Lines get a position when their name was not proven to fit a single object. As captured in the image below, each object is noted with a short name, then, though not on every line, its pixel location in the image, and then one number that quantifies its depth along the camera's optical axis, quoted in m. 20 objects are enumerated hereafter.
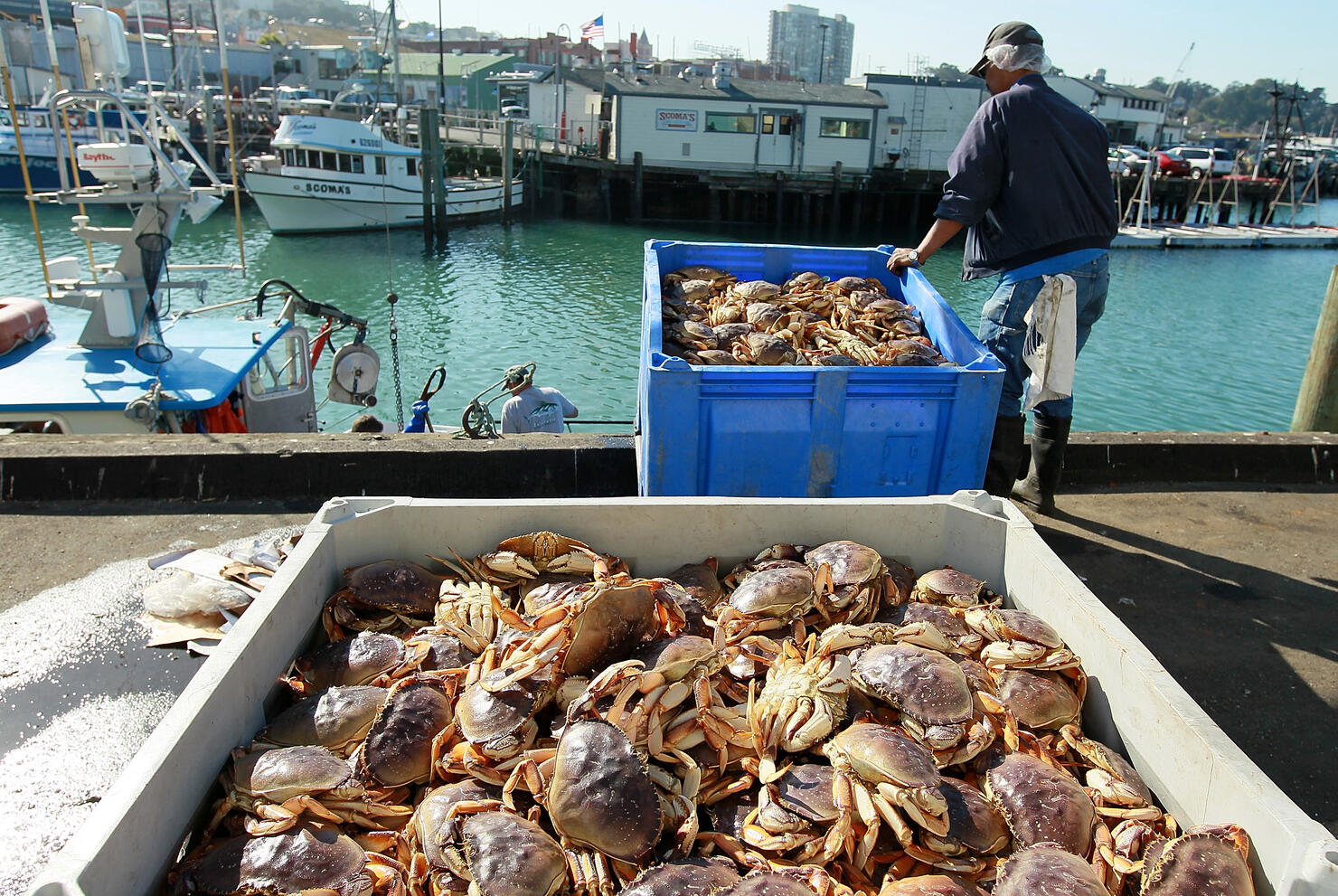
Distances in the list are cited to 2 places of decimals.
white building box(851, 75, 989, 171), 38.56
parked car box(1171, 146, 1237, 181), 48.00
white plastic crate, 1.76
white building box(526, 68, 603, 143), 40.84
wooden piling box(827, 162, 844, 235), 36.00
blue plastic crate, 3.53
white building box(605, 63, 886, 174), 36.75
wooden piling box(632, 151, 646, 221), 36.12
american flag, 42.06
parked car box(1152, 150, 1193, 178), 46.56
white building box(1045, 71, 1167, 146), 48.84
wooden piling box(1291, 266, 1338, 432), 5.83
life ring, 7.18
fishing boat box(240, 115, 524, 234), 28.88
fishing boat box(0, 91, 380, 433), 6.30
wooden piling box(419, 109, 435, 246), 28.61
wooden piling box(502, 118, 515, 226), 33.56
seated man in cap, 6.94
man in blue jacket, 3.98
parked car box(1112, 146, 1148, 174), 46.06
